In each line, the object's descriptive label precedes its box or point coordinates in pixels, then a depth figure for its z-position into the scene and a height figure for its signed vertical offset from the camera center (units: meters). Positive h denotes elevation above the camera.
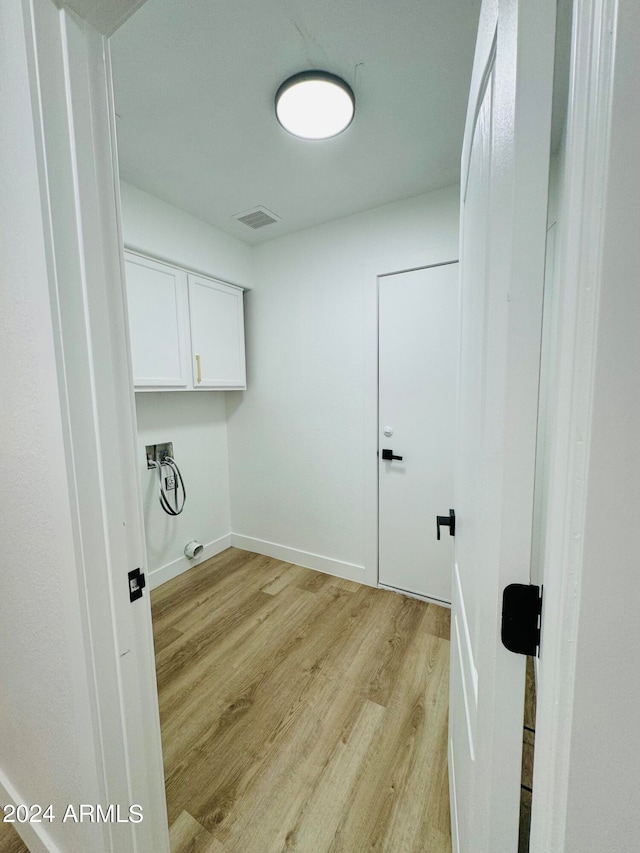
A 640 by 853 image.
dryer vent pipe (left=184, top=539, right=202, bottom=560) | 2.61 -1.20
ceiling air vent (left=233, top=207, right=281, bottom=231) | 2.16 +1.17
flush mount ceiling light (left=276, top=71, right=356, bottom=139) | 1.25 +1.13
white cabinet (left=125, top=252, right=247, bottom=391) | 1.98 +0.44
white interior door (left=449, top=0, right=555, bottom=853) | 0.39 +0.03
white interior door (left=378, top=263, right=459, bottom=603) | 2.03 -0.18
